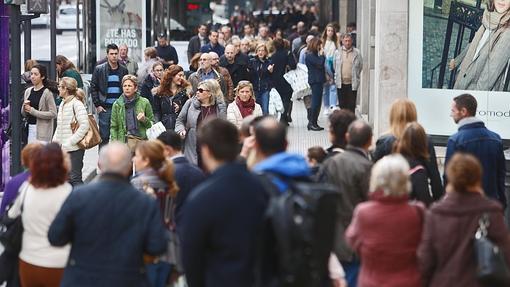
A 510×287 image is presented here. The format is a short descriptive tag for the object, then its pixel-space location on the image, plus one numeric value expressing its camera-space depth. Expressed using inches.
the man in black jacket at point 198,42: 1249.4
